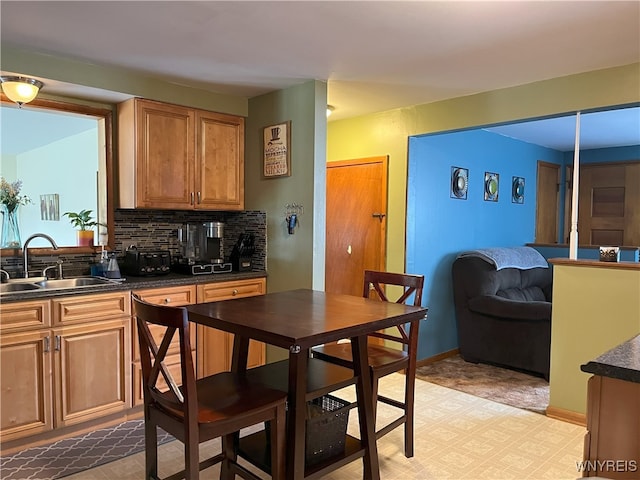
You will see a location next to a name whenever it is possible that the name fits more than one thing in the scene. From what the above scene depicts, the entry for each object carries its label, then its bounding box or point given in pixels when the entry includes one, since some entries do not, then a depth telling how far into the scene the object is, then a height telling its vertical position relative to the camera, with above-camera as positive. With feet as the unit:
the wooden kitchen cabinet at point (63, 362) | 8.30 -2.77
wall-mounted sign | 11.38 +1.62
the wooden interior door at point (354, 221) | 13.83 -0.12
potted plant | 10.84 -0.23
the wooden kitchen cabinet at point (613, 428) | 4.04 -1.81
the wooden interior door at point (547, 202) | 19.58 +0.76
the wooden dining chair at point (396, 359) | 7.98 -2.47
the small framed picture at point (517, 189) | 17.66 +1.13
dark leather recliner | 12.81 -2.80
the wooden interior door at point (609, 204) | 19.19 +0.68
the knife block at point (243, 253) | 12.08 -0.95
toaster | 10.76 -1.11
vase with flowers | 9.83 +0.04
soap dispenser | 10.27 -1.19
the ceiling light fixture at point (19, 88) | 8.77 +2.33
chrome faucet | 9.87 -0.80
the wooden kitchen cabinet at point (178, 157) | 10.61 +1.38
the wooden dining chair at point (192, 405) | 5.40 -2.35
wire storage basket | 6.75 -3.16
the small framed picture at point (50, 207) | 10.41 +0.15
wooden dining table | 5.98 -1.49
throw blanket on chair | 14.14 -1.18
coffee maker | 11.76 -0.81
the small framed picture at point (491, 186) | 16.19 +1.15
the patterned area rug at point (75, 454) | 7.84 -4.27
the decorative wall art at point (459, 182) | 14.69 +1.15
